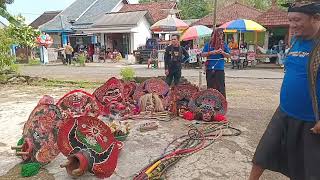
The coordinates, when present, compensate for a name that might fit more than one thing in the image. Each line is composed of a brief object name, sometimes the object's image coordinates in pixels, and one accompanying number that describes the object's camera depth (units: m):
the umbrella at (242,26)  16.98
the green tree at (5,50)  12.45
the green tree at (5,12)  14.08
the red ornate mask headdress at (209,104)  6.34
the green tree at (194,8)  42.50
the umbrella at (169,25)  19.86
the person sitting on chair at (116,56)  26.50
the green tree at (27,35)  22.16
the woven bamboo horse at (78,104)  5.84
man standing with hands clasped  6.76
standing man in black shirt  8.30
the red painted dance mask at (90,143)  3.86
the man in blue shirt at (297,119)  2.68
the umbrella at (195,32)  16.87
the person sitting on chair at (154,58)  20.36
